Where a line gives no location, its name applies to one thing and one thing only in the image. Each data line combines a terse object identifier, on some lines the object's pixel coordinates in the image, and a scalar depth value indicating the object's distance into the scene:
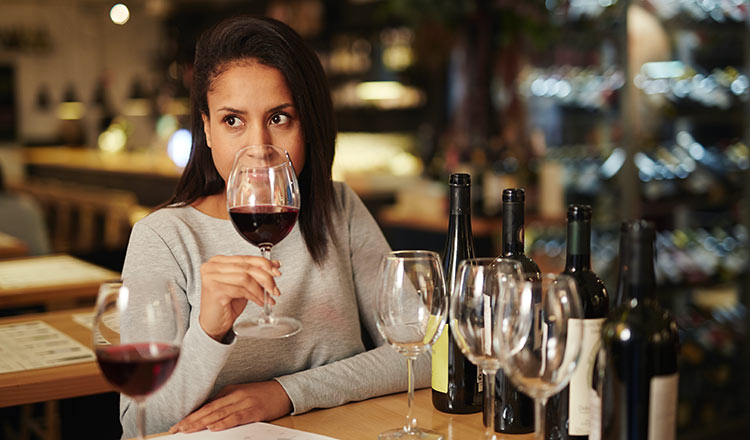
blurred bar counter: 6.53
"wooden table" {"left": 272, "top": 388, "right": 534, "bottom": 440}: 1.21
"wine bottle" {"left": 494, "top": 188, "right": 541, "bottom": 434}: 1.18
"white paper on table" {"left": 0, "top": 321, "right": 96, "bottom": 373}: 1.75
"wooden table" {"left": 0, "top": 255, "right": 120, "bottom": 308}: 2.55
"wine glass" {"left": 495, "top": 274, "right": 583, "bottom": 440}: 0.92
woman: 1.26
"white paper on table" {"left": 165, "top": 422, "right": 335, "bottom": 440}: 1.18
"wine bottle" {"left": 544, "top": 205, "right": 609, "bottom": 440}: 1.05
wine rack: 3.92
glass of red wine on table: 0.92
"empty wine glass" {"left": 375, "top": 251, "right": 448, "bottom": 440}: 1.07
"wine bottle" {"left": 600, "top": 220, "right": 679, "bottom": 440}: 0.92
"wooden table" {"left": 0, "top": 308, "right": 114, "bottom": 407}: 1.60
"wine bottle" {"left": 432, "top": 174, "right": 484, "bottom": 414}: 1.29
